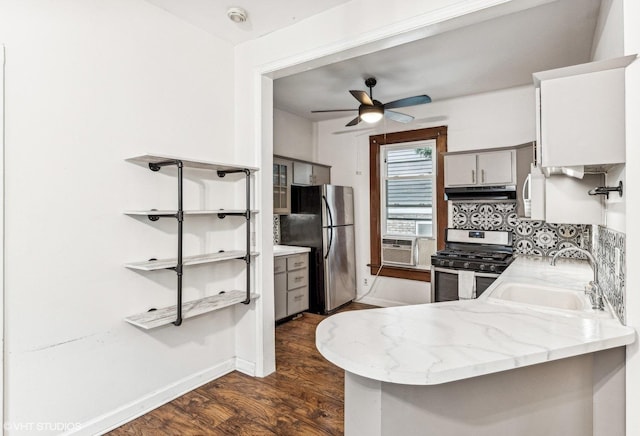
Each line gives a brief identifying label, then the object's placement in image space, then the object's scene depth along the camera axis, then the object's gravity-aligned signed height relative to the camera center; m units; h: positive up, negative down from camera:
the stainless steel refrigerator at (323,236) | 4.50 -0.28
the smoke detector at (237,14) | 2.44 +1.43
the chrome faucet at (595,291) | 1.68 -0.40
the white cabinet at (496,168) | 3.75 +0.52
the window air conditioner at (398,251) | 4.73 -0.49
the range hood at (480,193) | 3.79 +0.25
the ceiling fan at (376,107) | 3.21 +1.06
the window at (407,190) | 4.54 +0.35
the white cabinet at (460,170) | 3.98 +0.53
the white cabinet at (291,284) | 4.11 -0.85
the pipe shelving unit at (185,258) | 2.23 -0.31
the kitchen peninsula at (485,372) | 1.17 -0.60
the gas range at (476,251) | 3.61 -0.42
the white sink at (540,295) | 2.13 -0.52
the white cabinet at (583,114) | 1.35 +0.40
